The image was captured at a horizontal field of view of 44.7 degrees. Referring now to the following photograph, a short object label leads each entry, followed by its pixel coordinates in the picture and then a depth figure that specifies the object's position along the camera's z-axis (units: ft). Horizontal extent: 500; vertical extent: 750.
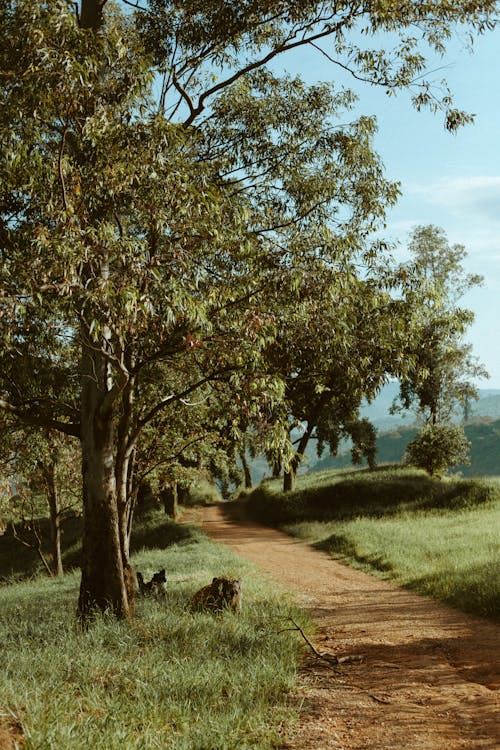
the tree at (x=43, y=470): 49.16
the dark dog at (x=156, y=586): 40.39
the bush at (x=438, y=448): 105.40
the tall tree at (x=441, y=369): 121.29
